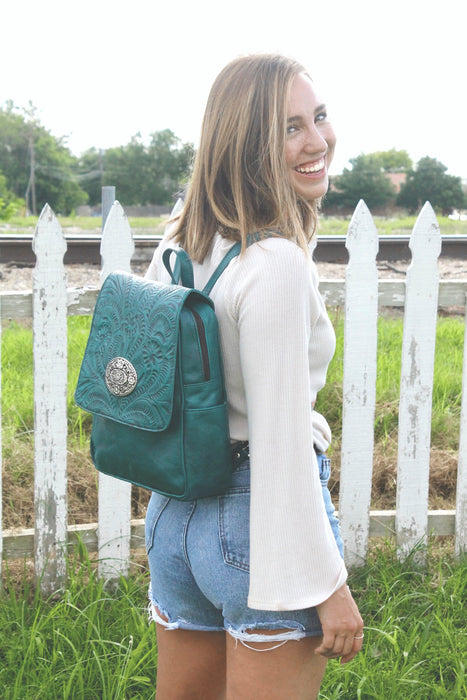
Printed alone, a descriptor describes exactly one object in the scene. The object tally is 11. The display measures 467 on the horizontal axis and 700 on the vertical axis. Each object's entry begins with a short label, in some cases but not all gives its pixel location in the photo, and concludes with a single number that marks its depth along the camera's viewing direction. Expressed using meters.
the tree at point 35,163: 60.47
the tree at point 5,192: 48.94
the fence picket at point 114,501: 2.77
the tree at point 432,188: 45.75
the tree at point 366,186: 49.75
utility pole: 55.53
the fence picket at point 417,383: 2.93
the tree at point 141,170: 61.34
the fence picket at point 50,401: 2.71
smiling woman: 1.15
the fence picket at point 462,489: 3.07
